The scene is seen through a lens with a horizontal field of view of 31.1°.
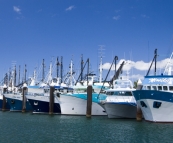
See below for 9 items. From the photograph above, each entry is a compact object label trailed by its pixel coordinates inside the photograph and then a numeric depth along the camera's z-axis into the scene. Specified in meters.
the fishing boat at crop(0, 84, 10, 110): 74.38
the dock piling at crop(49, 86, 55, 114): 56.22
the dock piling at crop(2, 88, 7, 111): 73.12
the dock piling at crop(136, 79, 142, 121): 43.32
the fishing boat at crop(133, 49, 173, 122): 37.81
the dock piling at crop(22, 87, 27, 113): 64.25
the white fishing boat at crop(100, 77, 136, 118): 46.47
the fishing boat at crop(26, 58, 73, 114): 58.86
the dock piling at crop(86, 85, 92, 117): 49.62
